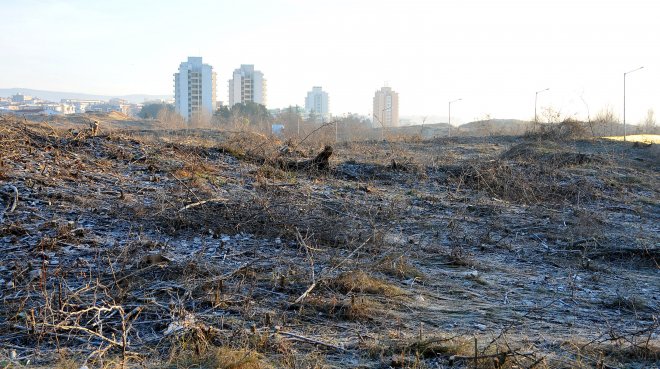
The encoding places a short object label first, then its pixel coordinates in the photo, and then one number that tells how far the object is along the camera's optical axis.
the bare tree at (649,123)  40.38
